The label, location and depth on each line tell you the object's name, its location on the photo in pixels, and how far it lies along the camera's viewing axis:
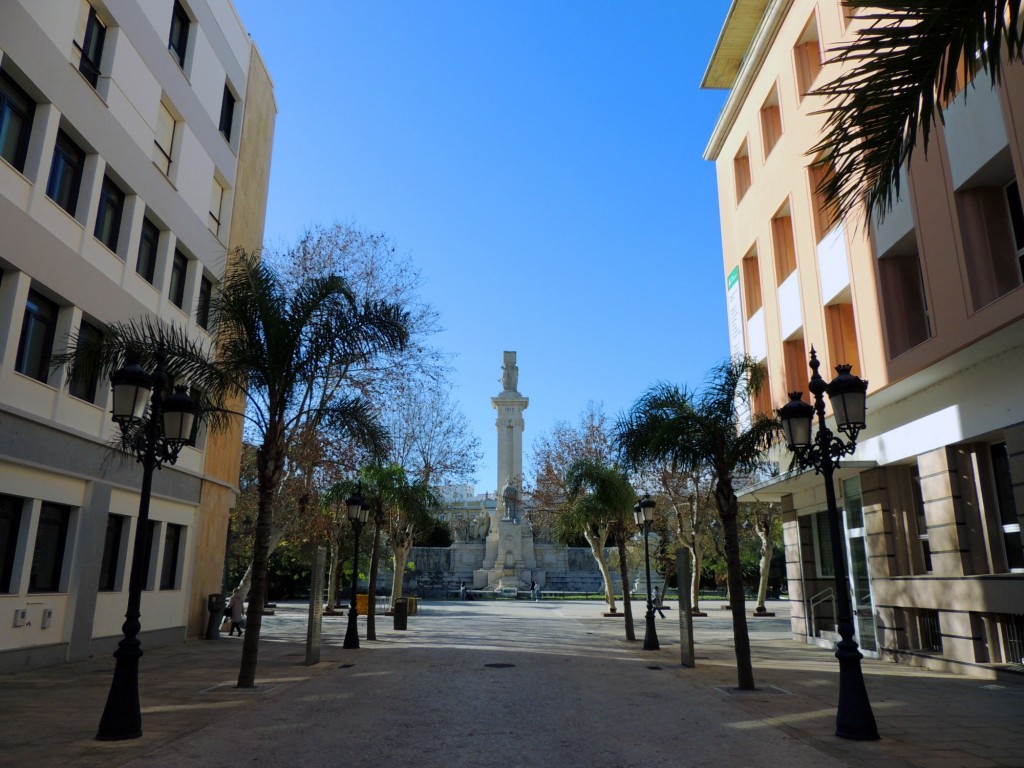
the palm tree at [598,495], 23.64
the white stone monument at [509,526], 50.84
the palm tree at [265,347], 12.22
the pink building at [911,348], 11.77
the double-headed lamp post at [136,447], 7.97
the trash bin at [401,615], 24.44
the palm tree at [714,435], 12.98
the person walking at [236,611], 22.91
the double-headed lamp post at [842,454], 8.04
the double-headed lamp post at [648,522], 18.33
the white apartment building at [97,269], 13.43
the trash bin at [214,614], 21.02
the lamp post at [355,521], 18.31
